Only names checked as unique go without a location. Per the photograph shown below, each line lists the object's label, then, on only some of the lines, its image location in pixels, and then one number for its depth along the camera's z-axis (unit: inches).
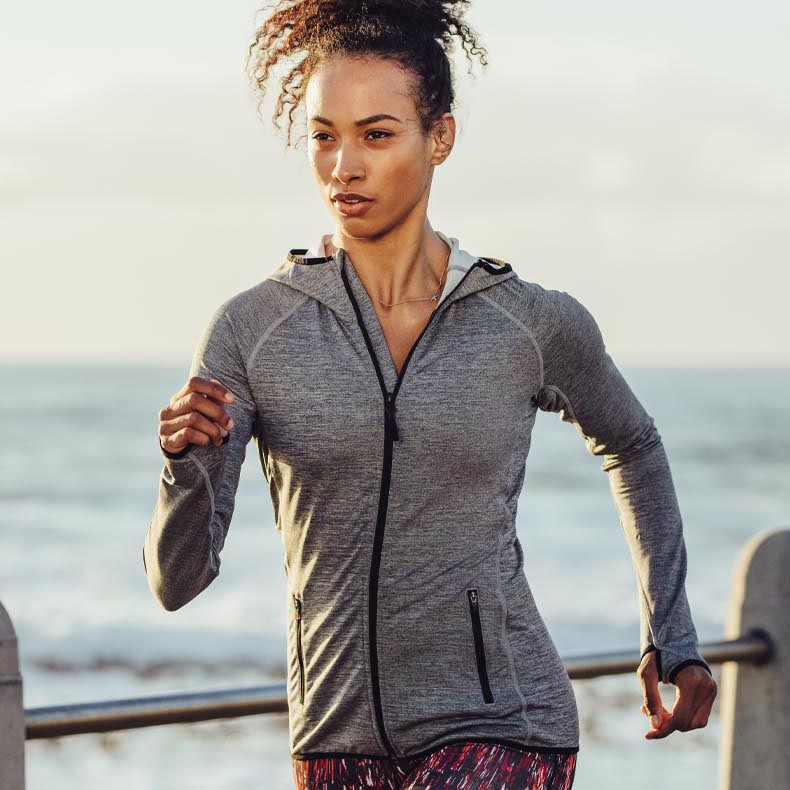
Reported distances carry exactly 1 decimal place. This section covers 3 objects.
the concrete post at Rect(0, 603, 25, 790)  175.0
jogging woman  165.9
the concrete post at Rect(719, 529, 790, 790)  250.2
